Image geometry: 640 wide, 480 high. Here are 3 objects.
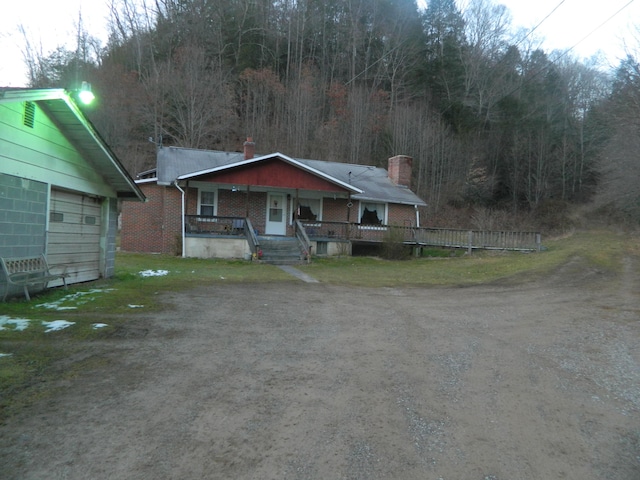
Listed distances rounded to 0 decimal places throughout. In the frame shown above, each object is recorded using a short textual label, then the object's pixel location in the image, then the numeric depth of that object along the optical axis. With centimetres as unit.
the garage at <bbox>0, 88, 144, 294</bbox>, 823
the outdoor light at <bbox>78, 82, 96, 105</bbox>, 842
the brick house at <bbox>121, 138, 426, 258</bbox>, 2014
